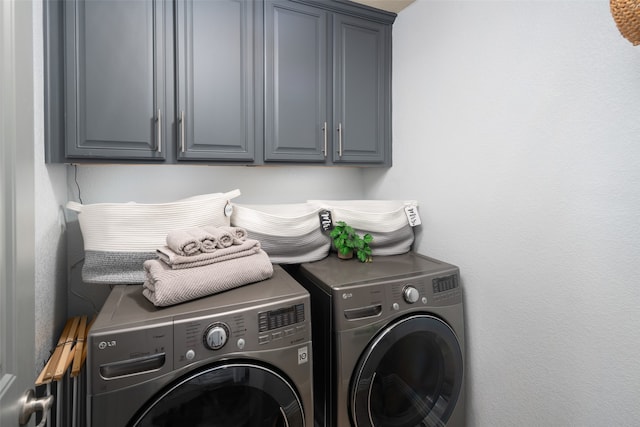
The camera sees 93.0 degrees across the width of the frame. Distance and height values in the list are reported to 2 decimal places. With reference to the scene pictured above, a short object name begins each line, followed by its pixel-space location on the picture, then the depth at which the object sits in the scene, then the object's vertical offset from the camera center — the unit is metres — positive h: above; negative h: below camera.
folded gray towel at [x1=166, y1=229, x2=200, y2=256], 1.04 -0.12
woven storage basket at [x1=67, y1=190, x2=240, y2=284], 1.16 -0.10
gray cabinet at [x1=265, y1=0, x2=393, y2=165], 1.57 +0.69
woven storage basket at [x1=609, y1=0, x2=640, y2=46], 0.64 +0.41
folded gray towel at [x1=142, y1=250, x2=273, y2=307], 0.95 -0.23
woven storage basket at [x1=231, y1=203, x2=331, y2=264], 1.38 -0.10
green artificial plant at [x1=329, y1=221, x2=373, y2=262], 1.50 -0.16
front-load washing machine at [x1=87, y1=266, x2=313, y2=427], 0.81 -0.44
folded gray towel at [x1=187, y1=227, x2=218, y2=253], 1.08 -0.11
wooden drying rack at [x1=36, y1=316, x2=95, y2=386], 0.93 -0.50
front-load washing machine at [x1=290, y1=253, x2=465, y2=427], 1.13 -0.54
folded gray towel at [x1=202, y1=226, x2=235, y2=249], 1.13 -0.10
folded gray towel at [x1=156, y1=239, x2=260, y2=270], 1.02 -0.16
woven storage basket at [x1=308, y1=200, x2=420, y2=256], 1.58 -0.06
